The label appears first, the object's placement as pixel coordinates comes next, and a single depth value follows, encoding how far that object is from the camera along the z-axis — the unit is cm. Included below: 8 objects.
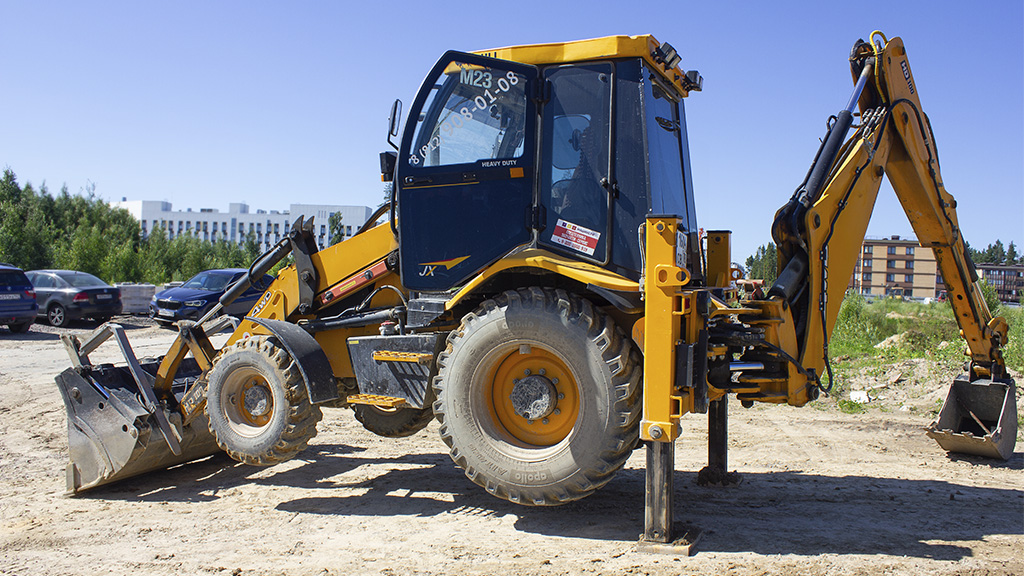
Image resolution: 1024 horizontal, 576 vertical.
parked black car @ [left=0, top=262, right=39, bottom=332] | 1686
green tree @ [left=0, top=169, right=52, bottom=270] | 2945
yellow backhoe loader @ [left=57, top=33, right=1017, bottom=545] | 448
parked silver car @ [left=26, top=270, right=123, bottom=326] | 1945
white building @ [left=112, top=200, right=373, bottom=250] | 11494
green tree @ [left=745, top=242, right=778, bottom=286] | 4600
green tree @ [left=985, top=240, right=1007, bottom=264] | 11138
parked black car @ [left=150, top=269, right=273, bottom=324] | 1880
